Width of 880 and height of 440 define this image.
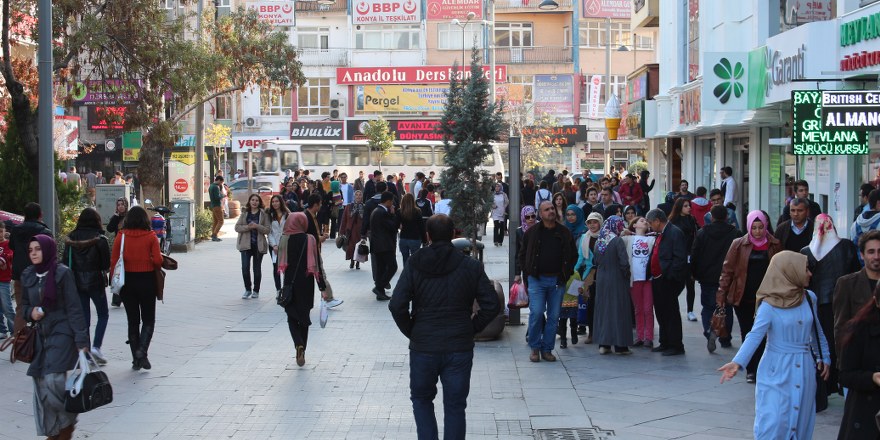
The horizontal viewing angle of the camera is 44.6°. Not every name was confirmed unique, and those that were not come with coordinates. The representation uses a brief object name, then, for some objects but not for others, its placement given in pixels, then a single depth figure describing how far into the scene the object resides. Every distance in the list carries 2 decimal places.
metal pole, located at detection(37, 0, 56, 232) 12.04
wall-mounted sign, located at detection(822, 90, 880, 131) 11.12
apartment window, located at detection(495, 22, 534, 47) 60.50
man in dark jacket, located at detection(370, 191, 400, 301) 16.11
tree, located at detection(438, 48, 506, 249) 13.25
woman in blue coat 6.31
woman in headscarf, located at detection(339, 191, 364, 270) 19.56
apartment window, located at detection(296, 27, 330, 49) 60.72
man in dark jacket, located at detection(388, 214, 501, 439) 6.62
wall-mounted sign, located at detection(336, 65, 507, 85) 58.69
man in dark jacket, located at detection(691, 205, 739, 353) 11.56
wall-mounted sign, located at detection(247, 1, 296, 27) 50.41
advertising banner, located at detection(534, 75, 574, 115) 59.81
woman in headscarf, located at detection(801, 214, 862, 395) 8.80
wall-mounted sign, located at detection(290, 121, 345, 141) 59.31
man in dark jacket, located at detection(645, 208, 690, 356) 11.50
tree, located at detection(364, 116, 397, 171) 47.16
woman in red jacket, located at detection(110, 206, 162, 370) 10.53
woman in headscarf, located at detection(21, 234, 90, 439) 7.25
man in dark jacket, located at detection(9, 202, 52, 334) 10.74
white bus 47.53
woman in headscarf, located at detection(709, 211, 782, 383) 10.11
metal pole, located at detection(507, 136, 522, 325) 12.90
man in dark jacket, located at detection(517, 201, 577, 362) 11.06
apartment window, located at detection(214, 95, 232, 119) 59.33
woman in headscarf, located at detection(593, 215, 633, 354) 11.55
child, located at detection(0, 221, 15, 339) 11.62
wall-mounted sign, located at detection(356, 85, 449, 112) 59.09
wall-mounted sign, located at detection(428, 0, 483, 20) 55.19
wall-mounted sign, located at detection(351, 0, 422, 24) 56.94
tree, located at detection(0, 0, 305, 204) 17.34
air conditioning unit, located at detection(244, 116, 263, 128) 60.22
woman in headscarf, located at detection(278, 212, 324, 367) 10.98
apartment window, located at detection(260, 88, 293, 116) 60.16
